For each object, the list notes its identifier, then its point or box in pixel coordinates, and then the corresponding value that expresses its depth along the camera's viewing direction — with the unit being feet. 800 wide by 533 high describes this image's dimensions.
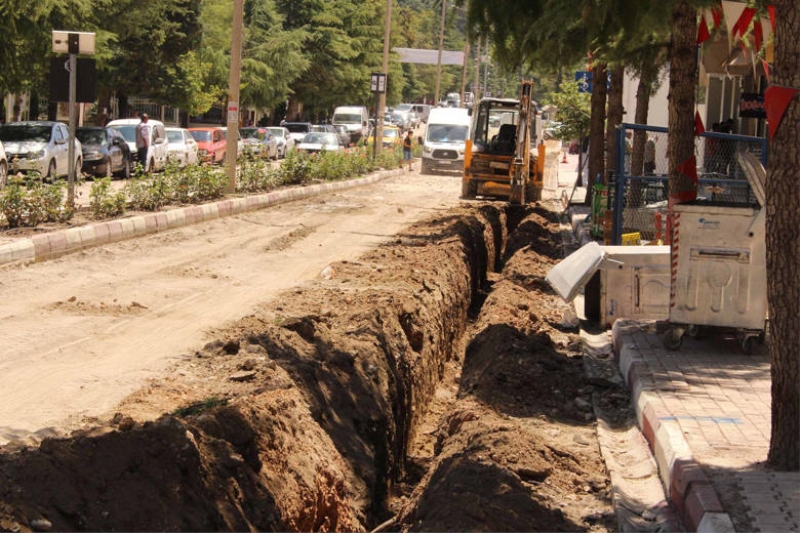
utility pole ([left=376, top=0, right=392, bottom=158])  133.39
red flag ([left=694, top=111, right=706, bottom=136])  44.04
